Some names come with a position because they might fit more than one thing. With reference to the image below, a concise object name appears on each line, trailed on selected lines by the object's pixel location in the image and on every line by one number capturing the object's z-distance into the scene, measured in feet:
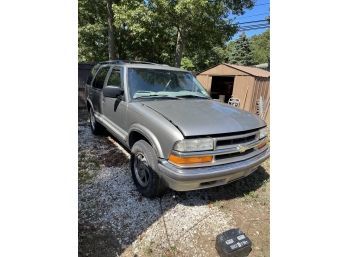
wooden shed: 35.99
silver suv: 9.03
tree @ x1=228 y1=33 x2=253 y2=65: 128.26
